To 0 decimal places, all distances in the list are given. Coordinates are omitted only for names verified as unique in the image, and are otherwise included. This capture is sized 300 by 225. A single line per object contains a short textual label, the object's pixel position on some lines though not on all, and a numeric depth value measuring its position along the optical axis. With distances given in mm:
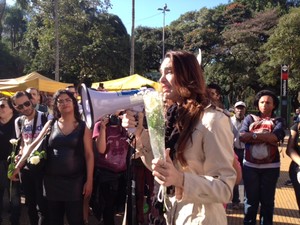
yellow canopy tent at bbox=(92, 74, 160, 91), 9828
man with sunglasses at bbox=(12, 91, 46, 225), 3924
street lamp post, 39625
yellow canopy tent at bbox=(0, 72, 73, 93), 9500
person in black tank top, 3469
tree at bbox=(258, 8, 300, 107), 21719
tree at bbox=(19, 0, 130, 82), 24031
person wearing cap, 5754
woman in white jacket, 1493
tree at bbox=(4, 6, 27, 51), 44312
